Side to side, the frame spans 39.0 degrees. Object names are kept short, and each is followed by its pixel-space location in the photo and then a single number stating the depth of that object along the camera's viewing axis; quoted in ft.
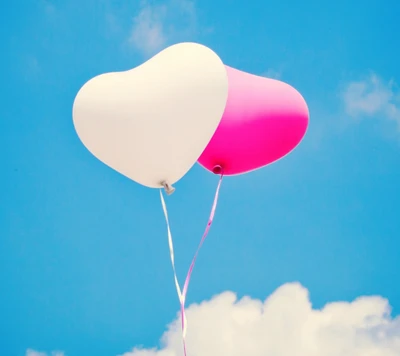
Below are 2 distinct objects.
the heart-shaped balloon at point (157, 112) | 13.38
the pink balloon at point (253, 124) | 14.94
